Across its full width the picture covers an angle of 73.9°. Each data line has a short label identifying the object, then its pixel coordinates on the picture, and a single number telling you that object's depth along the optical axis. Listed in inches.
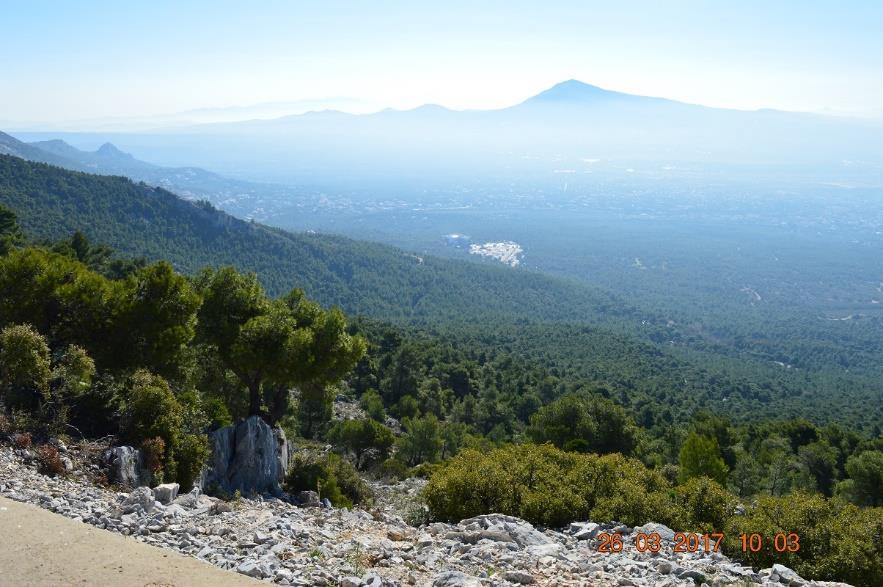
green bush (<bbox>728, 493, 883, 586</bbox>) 418.9
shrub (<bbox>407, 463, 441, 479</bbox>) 1008.0
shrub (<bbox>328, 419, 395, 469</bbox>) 1140.5
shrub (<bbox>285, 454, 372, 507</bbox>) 690.8
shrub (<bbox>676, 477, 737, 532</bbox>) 507.8
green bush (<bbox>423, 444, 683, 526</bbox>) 517.3
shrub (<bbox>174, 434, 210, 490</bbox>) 550.3
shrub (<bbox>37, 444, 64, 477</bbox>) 460.1
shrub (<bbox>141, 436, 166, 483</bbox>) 513.7
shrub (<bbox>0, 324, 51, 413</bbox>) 504.1
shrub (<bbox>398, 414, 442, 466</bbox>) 1226.4
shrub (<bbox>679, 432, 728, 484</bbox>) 1048.8
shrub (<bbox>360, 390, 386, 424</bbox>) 1545.3
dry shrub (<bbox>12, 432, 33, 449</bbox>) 477.7
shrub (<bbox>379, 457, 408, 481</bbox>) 1022.9
